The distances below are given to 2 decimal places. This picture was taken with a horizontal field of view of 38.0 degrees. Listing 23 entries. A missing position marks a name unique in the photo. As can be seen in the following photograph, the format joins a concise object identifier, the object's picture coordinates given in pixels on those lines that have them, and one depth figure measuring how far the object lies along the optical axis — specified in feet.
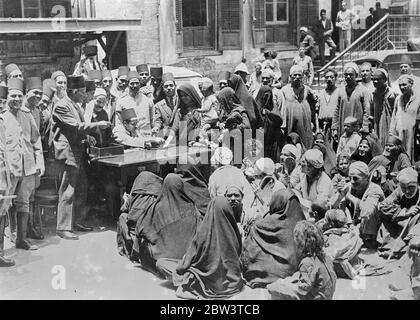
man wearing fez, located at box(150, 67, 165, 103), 33.68
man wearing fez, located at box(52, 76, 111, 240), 26.89
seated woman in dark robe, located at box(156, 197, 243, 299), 20.15
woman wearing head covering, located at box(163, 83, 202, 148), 30.75
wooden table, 26.58
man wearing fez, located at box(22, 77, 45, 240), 26.17
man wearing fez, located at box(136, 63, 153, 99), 34.98
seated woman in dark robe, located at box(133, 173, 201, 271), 22.54
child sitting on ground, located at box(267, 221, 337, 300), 18.06
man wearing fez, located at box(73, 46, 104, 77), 40.47
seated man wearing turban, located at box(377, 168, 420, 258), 22.16
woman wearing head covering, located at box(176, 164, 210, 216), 24.34
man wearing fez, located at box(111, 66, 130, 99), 33.85
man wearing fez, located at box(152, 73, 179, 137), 31.63
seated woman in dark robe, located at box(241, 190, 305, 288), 20.68
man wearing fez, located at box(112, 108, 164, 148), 29.43
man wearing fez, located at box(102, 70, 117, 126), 32.14
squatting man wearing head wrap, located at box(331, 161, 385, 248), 23.88
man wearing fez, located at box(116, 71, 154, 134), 30.73
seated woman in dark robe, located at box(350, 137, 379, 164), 26.91
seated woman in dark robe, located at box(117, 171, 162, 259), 23.88
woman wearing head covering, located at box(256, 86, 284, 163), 31.58
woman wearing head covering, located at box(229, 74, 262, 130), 31.83
